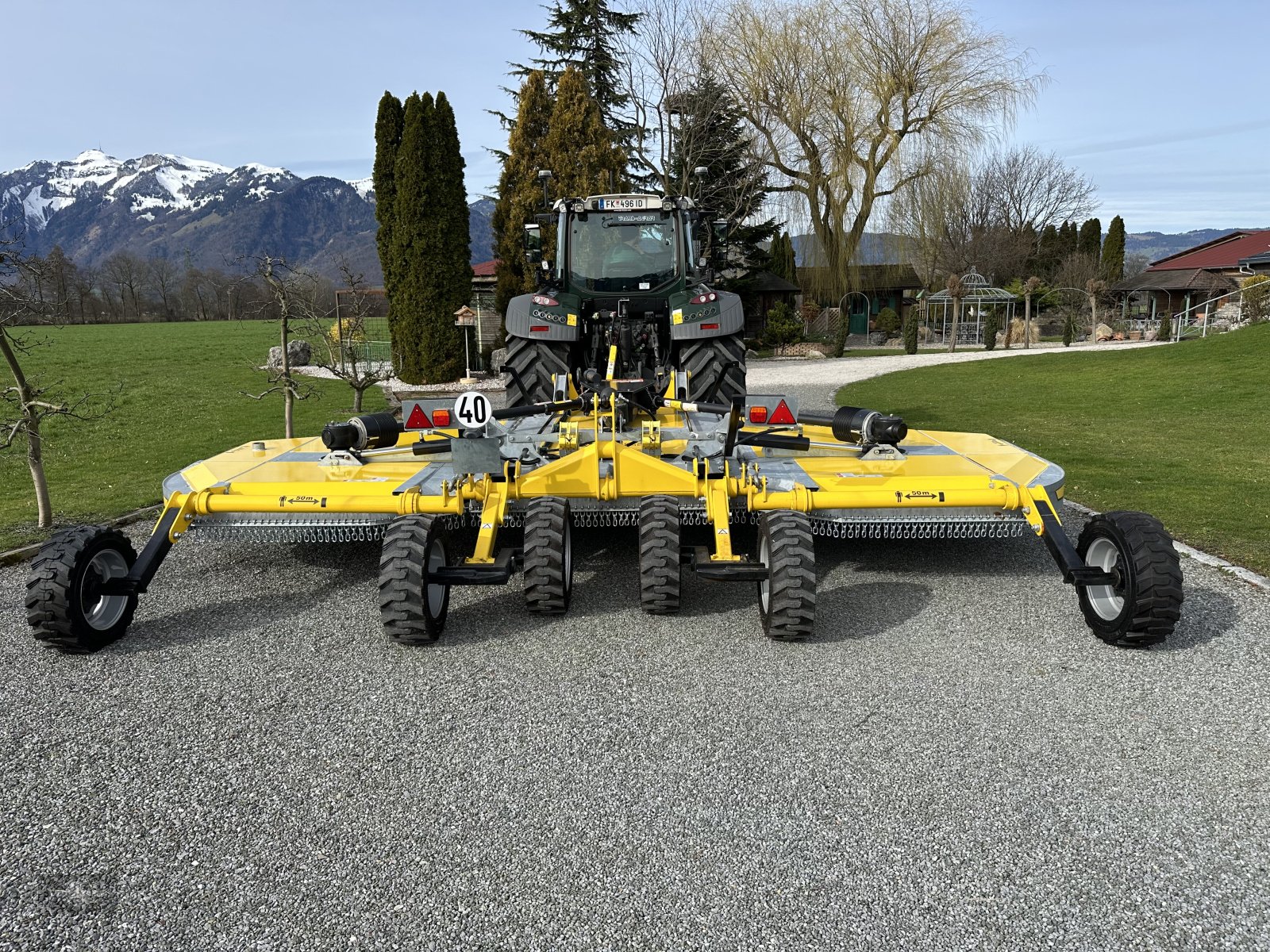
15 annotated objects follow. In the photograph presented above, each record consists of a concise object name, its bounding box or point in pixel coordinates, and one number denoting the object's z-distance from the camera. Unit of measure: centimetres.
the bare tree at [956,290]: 3026
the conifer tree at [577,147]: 2077
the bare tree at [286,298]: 924
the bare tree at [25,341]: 632
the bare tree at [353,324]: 1187
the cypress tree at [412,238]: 1761
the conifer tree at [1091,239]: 4847
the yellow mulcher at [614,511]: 399
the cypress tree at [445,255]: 1792
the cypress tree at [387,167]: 1816
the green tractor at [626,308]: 804
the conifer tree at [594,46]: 2670
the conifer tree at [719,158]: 2230
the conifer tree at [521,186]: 2048
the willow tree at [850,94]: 2528
